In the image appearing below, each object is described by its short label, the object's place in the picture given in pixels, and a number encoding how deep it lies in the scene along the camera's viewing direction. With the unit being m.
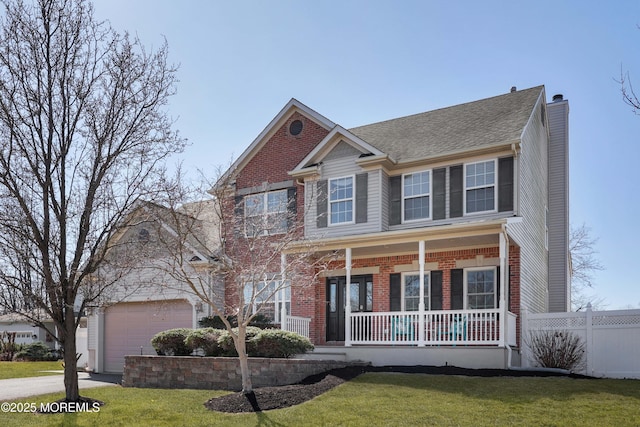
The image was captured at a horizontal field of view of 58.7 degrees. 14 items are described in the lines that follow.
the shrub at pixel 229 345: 13.76
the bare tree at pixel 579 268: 35.78
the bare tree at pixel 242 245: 11.26
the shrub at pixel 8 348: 31.20
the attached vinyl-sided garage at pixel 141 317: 18.92
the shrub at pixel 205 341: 14.57
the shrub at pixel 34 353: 30.62
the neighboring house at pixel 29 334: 35.69
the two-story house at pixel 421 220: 14.62
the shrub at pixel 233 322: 17.22
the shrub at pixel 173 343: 15.55
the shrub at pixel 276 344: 13.51
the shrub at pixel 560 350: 13.47
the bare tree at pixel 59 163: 10.86
